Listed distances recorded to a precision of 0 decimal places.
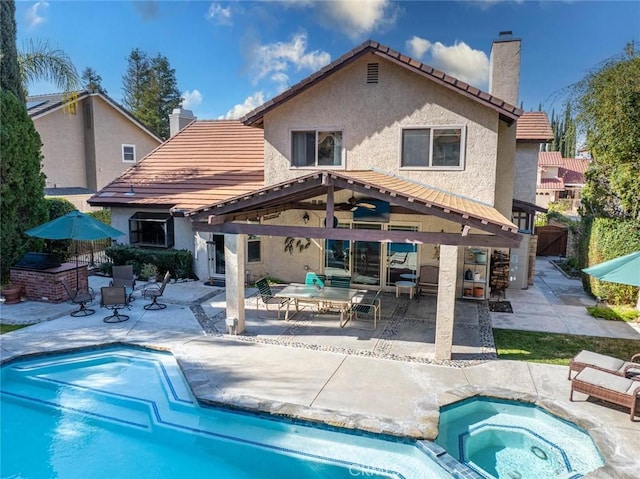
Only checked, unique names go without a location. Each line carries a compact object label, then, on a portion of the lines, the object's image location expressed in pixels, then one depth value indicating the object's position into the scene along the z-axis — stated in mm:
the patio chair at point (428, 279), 17625
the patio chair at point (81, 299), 15305
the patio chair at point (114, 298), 15102
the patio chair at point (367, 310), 14344
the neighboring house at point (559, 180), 48406
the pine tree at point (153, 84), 60219
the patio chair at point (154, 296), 15945
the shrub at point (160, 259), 20078
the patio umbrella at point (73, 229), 15397
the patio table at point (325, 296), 14266
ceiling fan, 15773
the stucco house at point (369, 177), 12352
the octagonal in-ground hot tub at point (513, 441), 7789
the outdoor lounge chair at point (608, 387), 8828
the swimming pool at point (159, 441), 7879
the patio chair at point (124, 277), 17453
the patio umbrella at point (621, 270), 10016
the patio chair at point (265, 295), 15172
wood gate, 27641
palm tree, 20250
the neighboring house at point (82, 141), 31609
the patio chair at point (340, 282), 16672
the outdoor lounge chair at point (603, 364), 9891
